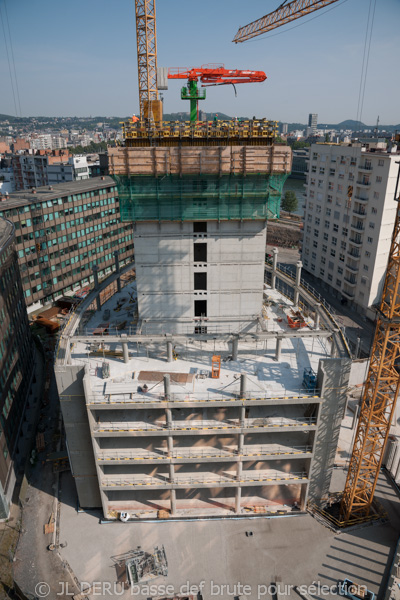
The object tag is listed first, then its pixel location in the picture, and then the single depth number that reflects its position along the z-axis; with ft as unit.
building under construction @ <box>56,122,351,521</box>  93.45
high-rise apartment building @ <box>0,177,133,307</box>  210.59
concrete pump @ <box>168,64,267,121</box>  161.89
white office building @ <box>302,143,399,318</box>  195.31
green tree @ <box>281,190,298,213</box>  404.36
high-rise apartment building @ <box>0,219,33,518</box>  113.09
